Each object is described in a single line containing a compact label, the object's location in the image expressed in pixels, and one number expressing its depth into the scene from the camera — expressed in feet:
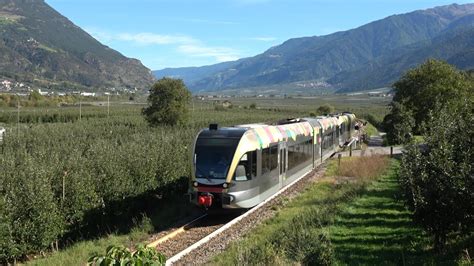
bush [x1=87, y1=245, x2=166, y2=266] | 15.62
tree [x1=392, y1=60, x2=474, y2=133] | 178.13
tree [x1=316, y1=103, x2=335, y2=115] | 309.26
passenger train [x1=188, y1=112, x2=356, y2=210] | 52.95
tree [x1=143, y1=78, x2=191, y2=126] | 187.21
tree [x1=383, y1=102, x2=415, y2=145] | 173.78
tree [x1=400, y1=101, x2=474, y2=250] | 34.73
